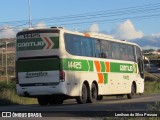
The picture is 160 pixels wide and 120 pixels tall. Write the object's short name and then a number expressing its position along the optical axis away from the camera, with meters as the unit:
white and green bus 24.47
